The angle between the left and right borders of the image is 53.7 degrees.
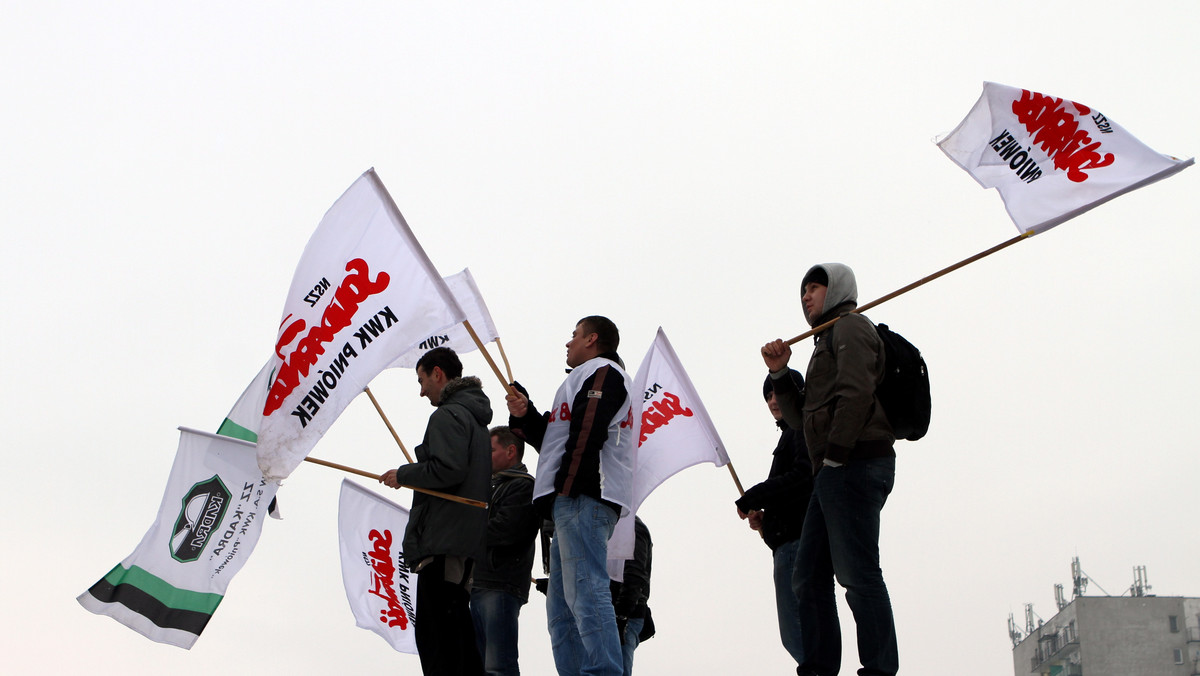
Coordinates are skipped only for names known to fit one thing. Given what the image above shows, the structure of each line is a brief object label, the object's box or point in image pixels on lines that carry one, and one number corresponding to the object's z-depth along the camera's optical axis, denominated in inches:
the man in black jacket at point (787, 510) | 285.4
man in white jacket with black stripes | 237.9
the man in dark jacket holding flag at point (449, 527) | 259.1
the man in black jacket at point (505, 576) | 292.2
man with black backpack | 217.5
